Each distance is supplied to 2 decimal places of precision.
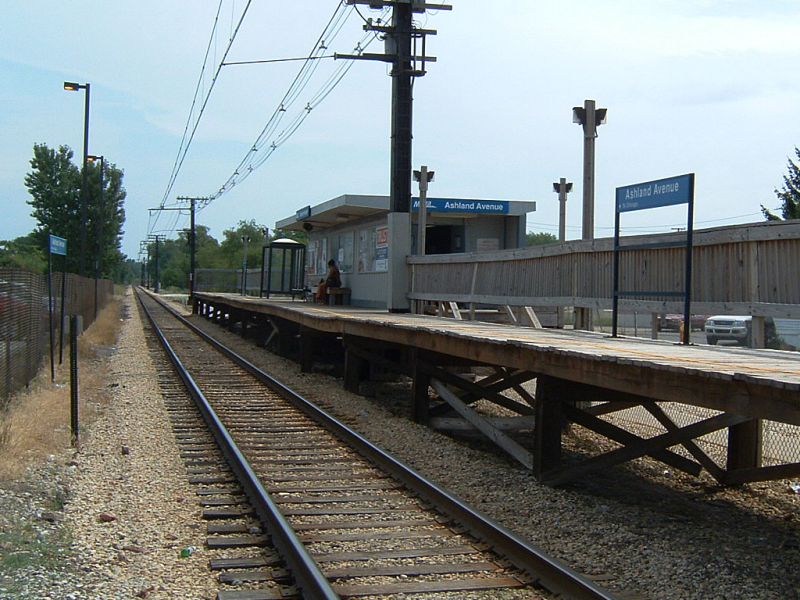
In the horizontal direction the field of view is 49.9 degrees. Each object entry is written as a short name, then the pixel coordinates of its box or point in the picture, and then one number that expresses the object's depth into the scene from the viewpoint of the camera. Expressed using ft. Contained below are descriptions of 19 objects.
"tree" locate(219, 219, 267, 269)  308.40
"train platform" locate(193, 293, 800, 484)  17.84
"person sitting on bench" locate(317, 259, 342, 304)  74.18
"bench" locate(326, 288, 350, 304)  73.41
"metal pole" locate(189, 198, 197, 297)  187.92
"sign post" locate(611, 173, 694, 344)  26.97
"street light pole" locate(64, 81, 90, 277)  88.48
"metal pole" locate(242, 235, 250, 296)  124.63
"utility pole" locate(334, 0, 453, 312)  57.31
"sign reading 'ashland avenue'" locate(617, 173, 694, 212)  26.94
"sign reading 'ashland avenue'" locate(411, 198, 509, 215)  71.31
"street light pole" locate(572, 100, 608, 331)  36.73
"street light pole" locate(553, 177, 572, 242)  50.42
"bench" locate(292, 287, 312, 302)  90.90
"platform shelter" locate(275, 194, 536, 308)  65.00
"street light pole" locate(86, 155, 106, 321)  145.87
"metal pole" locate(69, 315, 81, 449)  32.07
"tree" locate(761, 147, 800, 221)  107.34
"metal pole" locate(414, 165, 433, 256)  61.05
